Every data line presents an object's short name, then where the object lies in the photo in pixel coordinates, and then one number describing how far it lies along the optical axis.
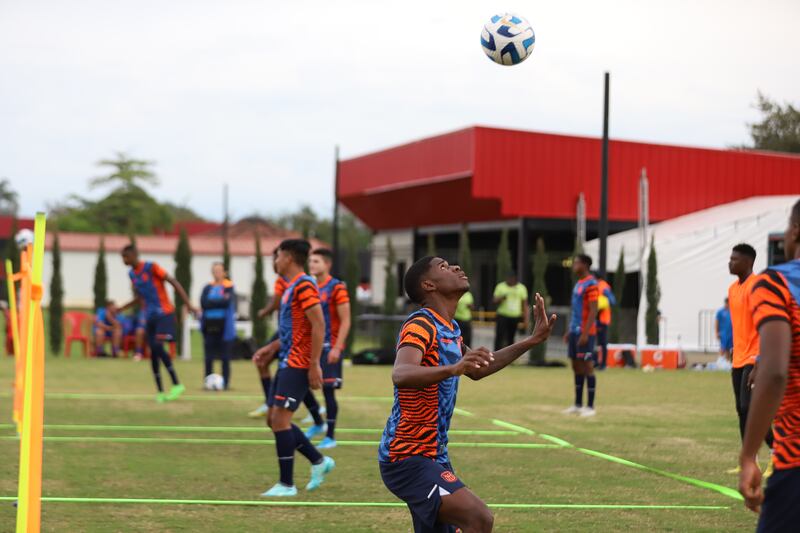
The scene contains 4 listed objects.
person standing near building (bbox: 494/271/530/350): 26.70
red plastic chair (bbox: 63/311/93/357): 28.51
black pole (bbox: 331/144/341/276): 38.12
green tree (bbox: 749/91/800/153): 63.66
